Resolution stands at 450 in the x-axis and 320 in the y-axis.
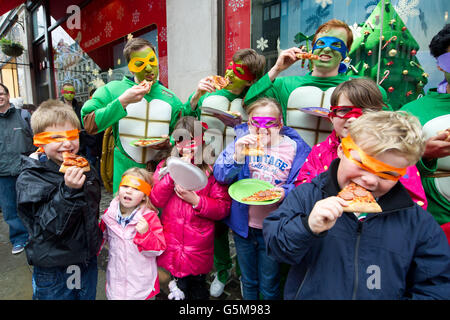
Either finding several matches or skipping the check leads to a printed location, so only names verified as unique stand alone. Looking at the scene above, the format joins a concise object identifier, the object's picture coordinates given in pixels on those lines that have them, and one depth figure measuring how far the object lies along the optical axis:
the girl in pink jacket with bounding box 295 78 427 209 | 1.54
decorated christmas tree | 2.92
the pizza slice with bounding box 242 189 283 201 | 1.68
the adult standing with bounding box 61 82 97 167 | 4.73
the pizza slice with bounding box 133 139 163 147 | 2.31
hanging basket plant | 9.55
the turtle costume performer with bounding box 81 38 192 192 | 2.49
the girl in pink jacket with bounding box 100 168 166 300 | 1.90
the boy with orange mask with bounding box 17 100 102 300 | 1.58
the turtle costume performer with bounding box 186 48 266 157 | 2.41
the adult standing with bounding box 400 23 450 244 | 1.62
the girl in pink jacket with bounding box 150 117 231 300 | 2.05
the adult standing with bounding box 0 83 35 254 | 3.48
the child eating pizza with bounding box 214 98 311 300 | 1.87
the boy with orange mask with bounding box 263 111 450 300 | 1.13
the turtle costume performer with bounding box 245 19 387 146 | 2.11
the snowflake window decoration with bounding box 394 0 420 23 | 2.84
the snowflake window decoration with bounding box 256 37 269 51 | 4.25
